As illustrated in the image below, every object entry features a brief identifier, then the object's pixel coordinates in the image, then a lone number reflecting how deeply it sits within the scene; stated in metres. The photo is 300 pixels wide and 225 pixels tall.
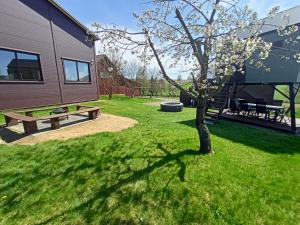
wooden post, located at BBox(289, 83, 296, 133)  6.98
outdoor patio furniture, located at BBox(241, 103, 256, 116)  9.63
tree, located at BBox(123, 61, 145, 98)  27.71
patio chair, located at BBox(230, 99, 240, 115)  10.06
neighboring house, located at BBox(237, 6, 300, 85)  7.17
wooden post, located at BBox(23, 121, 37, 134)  5.57
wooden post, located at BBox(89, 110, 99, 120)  7.90
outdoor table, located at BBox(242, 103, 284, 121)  8.25
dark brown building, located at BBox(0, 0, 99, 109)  9.44
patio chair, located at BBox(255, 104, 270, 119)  8.61
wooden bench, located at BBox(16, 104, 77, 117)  7.12
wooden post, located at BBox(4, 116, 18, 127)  6.57
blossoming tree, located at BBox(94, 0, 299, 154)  3.90
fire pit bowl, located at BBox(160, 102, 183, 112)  12.08
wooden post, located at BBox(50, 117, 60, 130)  6.17
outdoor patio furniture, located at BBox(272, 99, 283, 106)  11.38
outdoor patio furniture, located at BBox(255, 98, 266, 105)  9.78
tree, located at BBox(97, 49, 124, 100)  20.17
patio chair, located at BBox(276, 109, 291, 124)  8.42
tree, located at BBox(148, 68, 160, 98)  26.14
